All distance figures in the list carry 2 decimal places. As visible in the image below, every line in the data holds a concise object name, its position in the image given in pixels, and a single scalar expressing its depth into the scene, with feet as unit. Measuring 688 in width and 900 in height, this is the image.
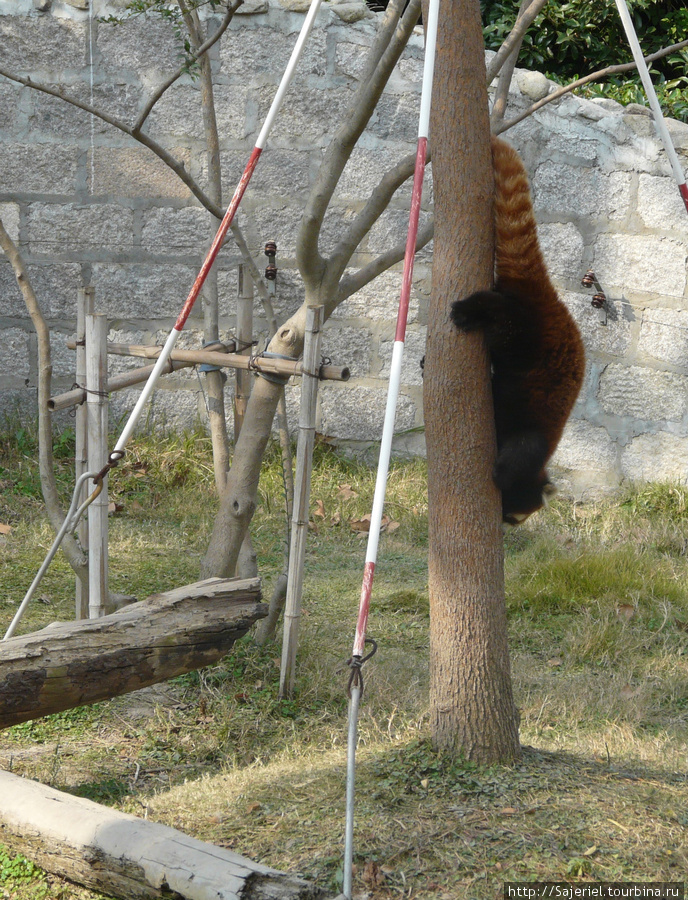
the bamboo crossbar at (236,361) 20.38
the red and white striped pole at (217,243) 16.79
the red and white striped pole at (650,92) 15.85
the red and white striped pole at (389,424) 12.87
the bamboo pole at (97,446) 20.85
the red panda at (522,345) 16.57
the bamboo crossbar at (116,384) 21.02
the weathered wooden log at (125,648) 16.48
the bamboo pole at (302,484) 20.53
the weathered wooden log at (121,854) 12.68
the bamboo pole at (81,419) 21.93
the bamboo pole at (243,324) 25.55
